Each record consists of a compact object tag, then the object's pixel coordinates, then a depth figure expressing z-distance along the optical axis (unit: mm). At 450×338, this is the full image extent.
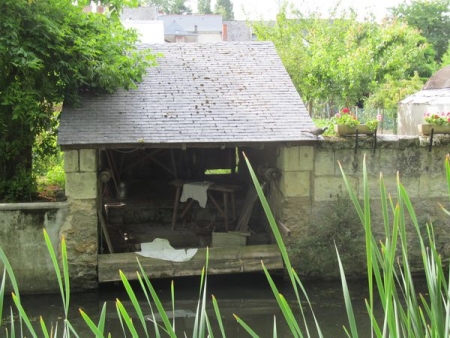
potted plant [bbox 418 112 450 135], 7656
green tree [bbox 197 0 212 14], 67688
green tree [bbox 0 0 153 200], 7117
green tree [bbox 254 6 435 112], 17750
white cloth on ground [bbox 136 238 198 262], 7340
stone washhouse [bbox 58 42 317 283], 7062
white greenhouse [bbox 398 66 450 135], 13203
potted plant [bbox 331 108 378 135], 7477
